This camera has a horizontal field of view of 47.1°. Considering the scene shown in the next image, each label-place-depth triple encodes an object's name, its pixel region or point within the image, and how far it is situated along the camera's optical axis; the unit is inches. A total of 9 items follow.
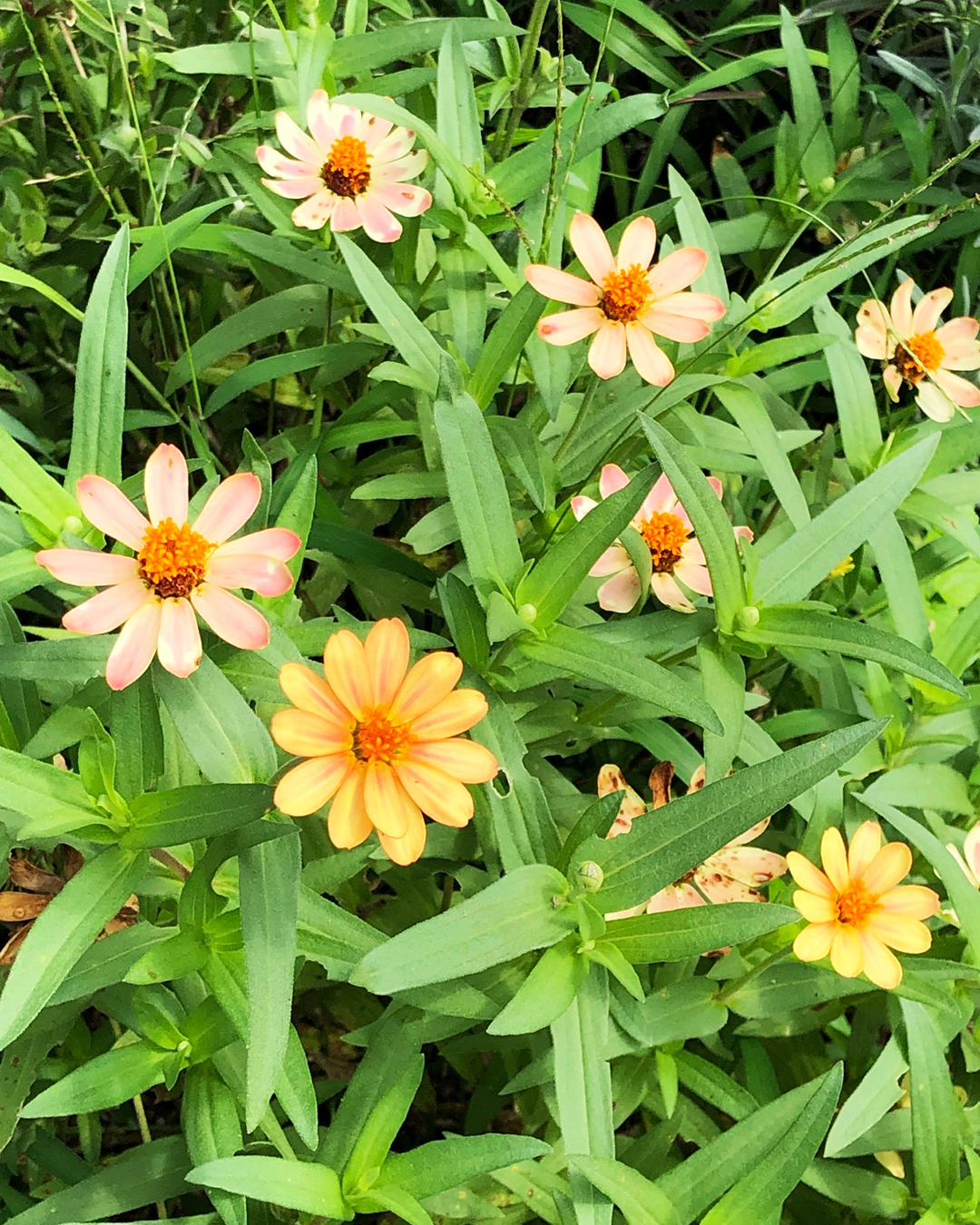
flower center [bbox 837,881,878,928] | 9.9
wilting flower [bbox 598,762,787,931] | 11.2
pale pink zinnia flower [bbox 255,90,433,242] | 12.2
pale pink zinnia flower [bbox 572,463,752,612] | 10.8
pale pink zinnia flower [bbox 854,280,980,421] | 13.2
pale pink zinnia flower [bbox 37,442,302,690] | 7.9
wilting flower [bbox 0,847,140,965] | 10.6
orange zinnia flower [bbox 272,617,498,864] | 7.8
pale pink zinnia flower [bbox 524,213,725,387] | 10.6
